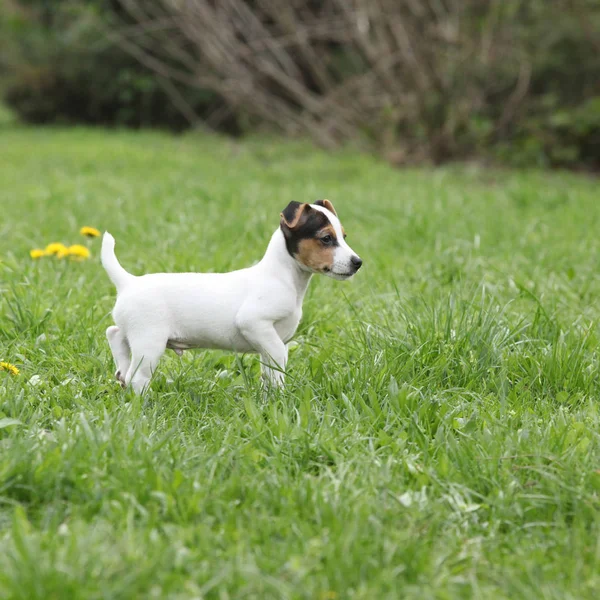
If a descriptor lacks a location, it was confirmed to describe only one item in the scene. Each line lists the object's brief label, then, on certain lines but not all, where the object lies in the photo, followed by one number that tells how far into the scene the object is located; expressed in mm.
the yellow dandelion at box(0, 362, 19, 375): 6629
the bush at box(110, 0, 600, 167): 21531
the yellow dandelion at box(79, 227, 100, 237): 9534
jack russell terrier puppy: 5965
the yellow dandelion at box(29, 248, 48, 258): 9437
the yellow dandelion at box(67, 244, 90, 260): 9633
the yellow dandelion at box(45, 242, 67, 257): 9617
